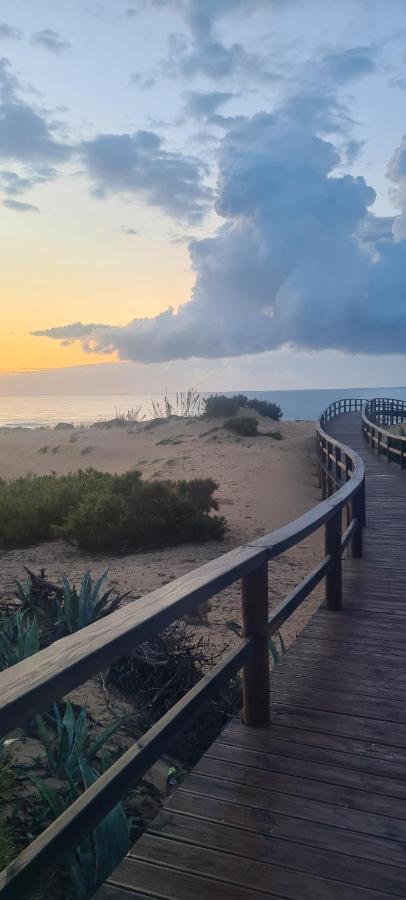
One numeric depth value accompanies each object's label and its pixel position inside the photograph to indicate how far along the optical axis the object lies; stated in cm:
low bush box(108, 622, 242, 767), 448
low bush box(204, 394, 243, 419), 3675
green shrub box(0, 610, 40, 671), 461
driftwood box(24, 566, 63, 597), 649
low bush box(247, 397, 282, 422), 4162
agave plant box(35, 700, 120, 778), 343
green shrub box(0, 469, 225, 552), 1217
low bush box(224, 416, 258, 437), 3070
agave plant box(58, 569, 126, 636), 573
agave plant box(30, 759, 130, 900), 263
